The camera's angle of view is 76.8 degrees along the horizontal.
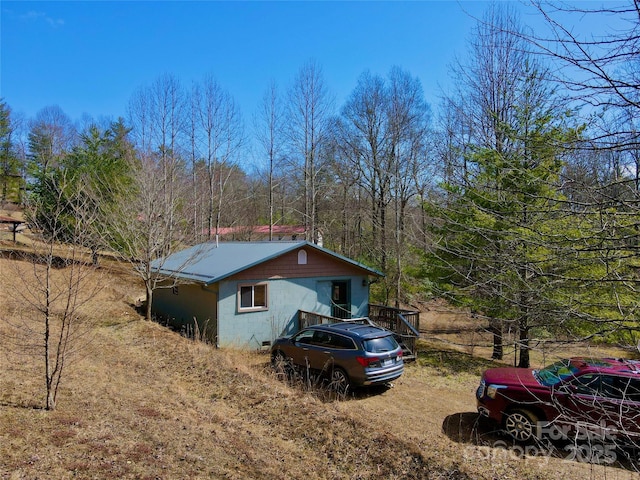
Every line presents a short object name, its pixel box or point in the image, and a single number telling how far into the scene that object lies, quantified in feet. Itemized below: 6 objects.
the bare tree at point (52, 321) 20.85
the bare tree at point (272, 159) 94.07
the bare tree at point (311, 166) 91.61
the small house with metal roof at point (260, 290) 48.21
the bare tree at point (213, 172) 97.91
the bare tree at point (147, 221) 49.16
